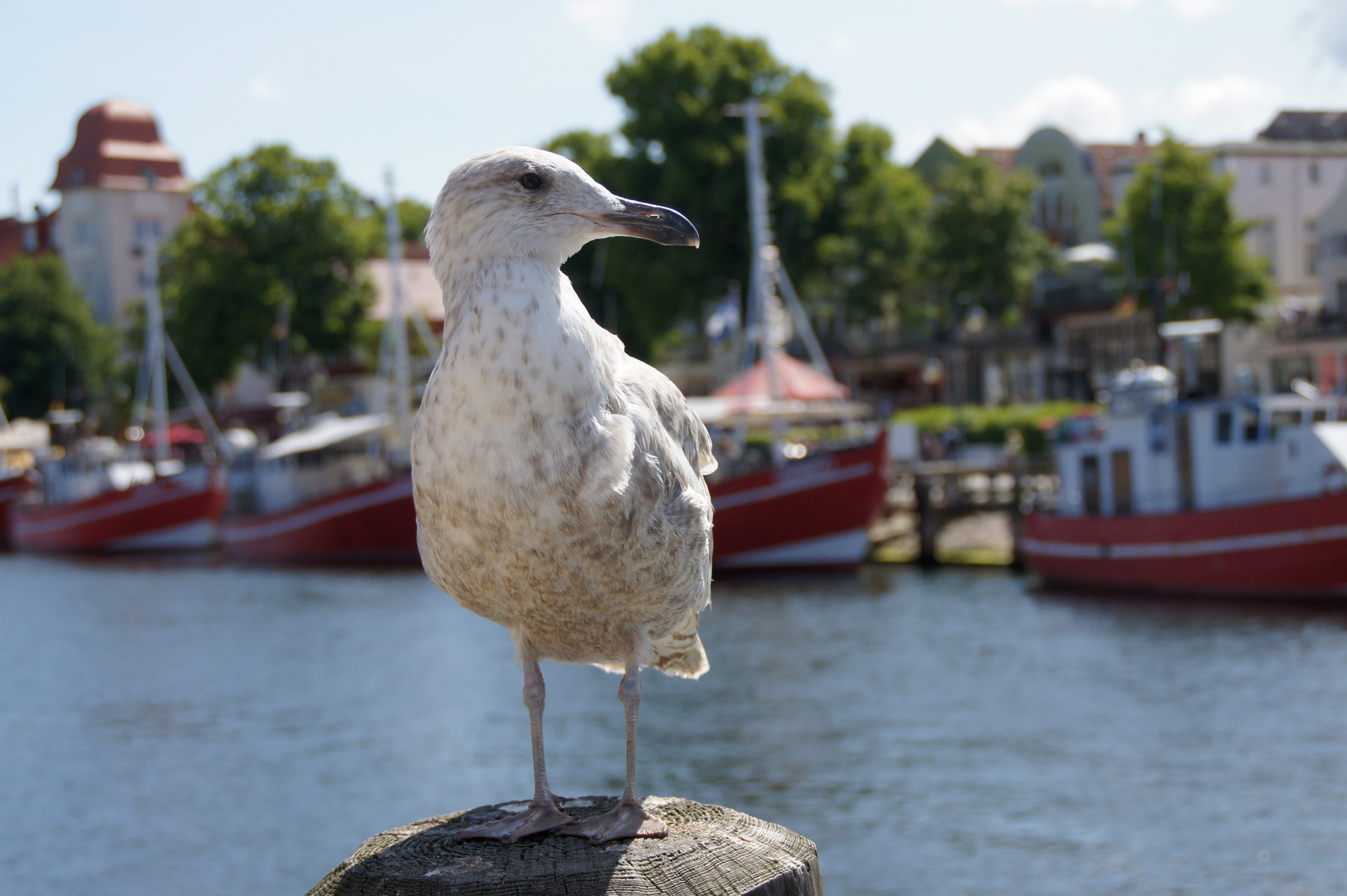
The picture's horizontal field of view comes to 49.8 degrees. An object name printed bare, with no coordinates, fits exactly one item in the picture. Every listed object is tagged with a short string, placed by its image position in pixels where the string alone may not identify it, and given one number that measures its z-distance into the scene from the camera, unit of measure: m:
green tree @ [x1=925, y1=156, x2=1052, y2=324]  48.25
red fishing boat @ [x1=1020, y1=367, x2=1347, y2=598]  25.97
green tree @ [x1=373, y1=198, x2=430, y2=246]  80.06
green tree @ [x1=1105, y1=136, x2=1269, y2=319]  44.53
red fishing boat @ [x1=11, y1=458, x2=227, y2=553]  51.00
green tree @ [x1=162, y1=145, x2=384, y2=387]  57.81
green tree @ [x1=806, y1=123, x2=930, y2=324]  47.41
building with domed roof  81.25
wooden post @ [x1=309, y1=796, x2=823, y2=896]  3.06
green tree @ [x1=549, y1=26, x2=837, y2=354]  45.84
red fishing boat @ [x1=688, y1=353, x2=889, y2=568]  33.53
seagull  3.47
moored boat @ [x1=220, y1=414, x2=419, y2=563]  41.69
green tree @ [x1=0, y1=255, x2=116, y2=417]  73.44
